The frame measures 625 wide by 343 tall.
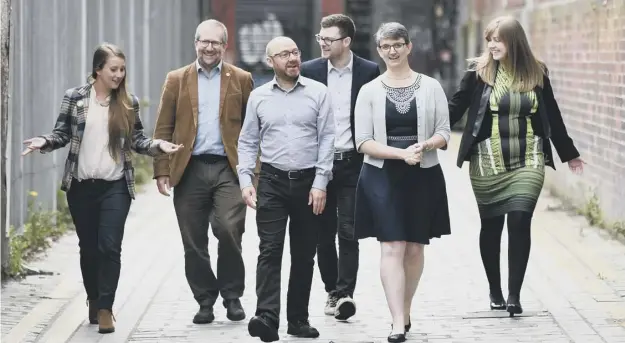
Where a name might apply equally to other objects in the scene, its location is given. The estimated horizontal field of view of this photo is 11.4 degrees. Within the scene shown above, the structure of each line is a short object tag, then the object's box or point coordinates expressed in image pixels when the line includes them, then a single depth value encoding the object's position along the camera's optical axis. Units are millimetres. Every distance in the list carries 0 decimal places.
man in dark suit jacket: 18221
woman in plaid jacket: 17478
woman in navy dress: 16446
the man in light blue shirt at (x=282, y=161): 16492
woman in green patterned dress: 18024
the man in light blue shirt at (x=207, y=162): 17857
